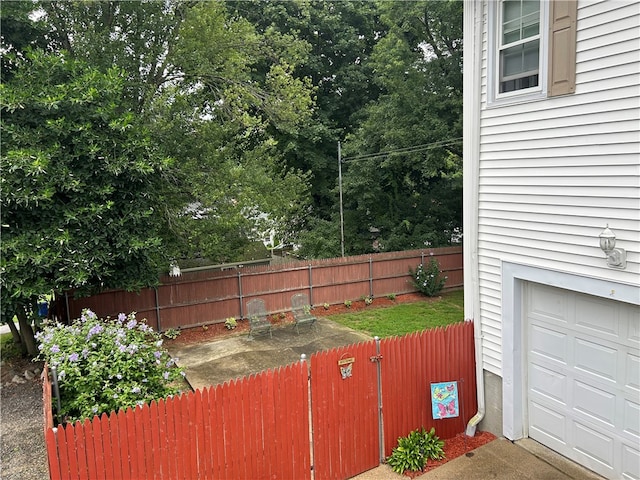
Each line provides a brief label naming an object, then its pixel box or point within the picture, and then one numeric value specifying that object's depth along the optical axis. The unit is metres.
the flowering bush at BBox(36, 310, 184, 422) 4.93
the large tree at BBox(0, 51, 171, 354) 7.81
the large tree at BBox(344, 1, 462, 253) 17.86
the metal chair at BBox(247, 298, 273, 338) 12.38
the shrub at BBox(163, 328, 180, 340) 12.45
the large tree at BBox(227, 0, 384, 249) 21.97
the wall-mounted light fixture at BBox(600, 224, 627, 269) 4.72
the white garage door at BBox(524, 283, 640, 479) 5.04
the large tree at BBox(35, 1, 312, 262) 11.77
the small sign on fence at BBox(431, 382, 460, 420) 6.29
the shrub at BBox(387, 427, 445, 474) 5.84
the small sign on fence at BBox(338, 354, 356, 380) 5.66
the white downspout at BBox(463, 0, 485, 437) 6.29
